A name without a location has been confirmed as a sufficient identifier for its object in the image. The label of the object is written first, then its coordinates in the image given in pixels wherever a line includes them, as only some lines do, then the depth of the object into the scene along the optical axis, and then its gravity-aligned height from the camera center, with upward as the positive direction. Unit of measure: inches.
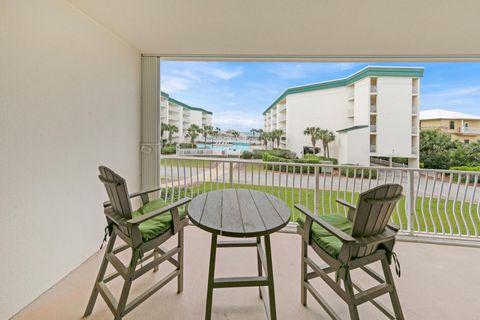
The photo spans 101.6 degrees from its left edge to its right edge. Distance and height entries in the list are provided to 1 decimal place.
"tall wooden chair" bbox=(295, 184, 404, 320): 45.1 -23.6
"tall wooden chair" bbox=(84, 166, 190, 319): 49.3 -23.2
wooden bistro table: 45.3 -17.4
